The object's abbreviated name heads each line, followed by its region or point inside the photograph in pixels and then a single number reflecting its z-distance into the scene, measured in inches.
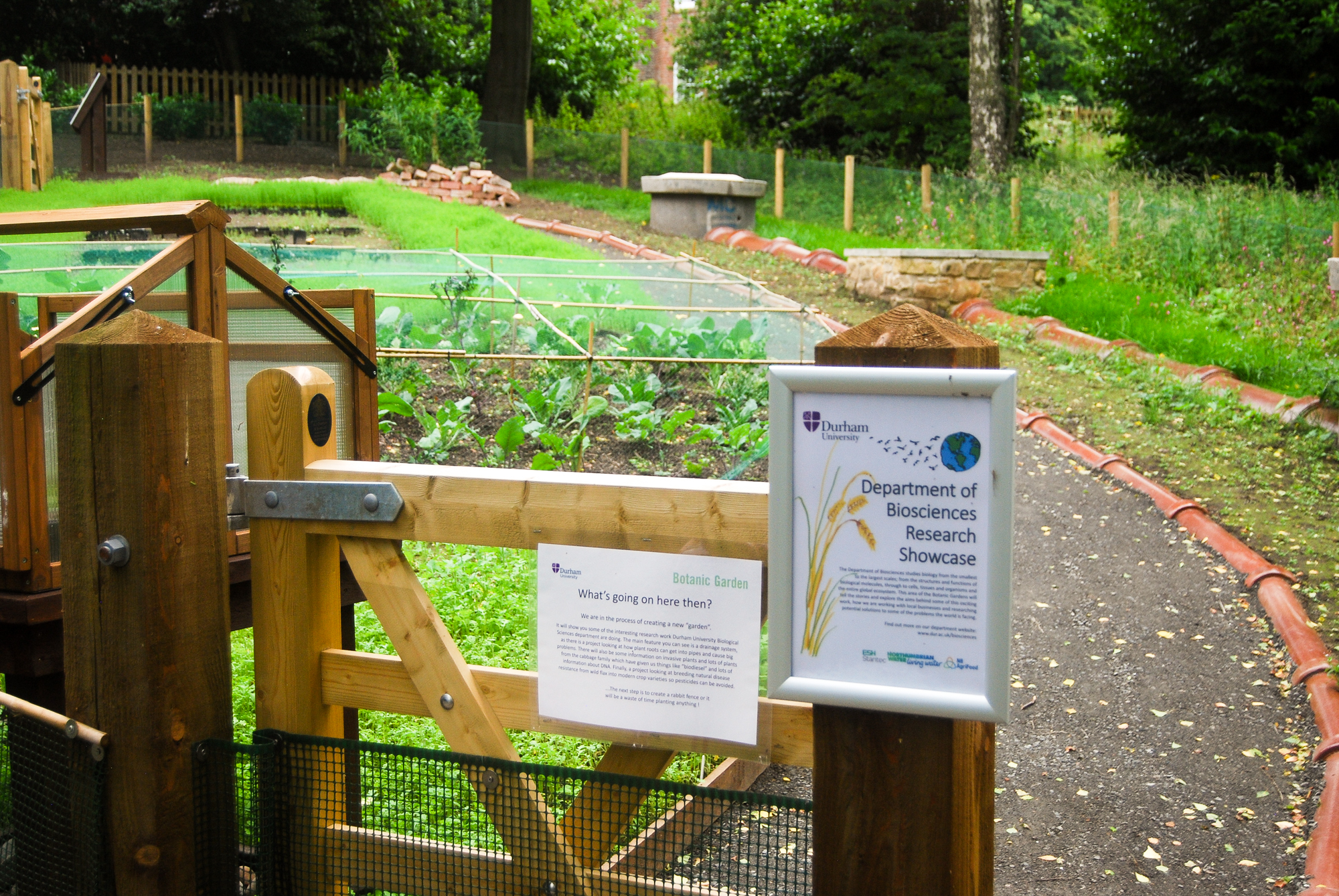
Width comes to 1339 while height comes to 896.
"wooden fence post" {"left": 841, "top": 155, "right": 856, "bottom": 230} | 703.7
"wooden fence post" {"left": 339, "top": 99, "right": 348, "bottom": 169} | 802.2
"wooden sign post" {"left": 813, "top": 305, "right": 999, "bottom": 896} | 60.1
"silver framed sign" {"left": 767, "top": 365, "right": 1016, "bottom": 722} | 58.2
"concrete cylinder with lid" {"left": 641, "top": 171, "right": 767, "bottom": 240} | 647.8
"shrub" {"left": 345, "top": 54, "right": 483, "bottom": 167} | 776.3
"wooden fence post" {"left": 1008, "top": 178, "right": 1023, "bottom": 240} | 560.4
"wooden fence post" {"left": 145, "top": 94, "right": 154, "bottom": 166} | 756.6
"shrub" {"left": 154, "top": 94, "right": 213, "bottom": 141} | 818.8
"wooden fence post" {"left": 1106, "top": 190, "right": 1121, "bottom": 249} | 518.3
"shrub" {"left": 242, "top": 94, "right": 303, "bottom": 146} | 834.8
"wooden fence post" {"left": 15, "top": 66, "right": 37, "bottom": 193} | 583.5
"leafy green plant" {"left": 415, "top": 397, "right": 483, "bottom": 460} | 263.3
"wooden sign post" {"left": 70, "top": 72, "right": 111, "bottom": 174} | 656.4
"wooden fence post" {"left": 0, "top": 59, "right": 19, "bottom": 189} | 565.3
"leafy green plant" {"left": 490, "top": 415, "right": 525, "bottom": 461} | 256.7
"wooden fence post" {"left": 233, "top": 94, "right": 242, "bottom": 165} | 791.1
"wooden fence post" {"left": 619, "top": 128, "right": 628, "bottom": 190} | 851.4
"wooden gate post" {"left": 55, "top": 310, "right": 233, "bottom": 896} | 75.4
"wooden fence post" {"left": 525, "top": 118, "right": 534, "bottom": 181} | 839.1
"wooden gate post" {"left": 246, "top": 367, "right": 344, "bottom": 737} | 80.2
